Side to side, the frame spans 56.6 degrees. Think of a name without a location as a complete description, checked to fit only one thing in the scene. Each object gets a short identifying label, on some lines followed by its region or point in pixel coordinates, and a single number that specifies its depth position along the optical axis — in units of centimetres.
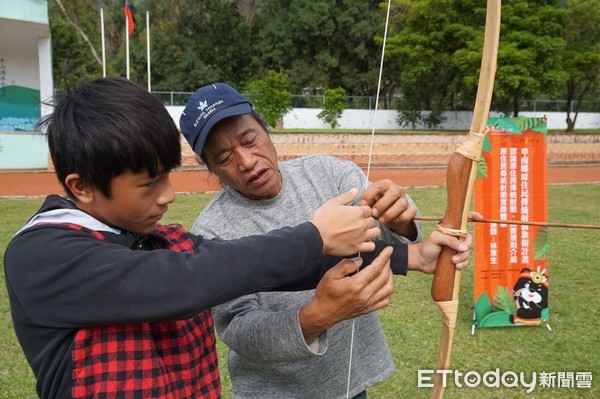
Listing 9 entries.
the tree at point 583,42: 2222
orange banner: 374
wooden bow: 134
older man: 138
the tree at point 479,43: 2066
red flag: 1270
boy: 88
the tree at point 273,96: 2230
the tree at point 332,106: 2564
